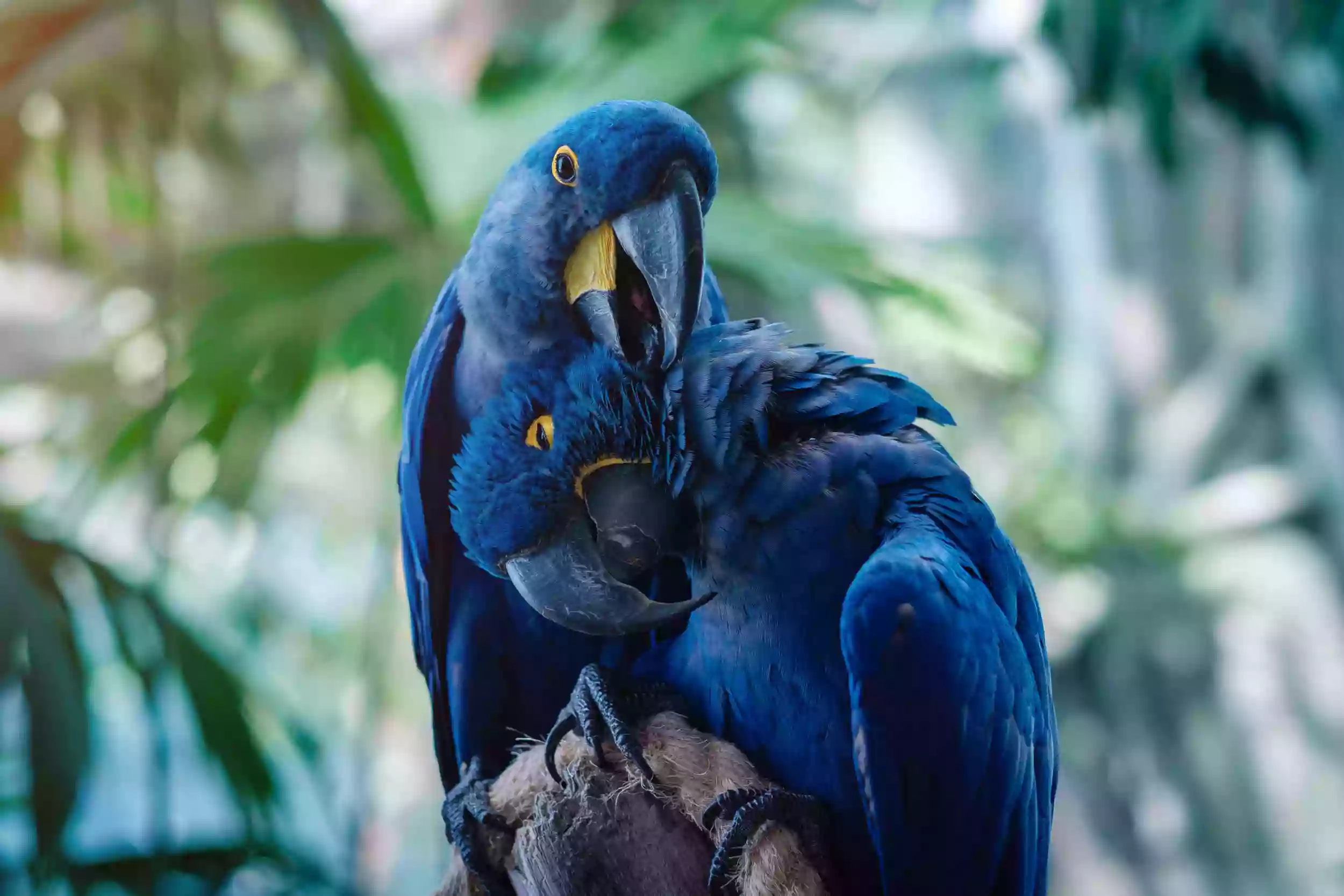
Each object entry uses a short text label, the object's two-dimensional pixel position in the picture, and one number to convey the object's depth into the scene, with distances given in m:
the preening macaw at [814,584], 3.93
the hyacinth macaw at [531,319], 3.97
